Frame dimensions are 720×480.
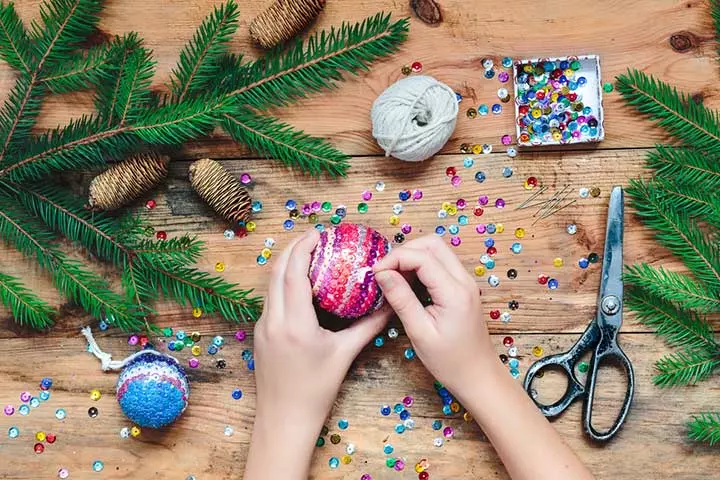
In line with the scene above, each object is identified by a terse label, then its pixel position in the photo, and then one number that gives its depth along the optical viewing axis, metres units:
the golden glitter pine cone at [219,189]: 1.10
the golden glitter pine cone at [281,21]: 1.12
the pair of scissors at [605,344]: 1.12
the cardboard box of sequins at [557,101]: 1.14
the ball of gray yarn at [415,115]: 1.08
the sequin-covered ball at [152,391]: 1.08
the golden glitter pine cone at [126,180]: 1.10
